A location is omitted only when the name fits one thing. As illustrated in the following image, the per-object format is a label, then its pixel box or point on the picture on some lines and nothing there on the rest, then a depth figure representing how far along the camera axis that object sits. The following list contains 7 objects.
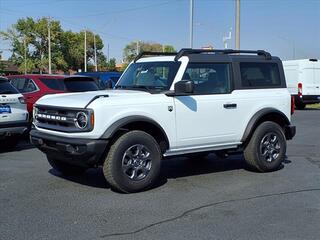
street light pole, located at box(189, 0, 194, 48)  28.74
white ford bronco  6.52
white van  25.03
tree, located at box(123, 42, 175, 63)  106.36
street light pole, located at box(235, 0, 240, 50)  23.56
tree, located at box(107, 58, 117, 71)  101.44
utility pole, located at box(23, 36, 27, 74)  80.35
